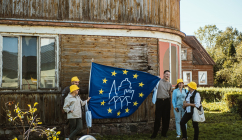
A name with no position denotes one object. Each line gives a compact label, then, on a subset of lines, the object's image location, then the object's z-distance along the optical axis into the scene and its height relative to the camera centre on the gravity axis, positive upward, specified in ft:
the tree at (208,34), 216.29 +31.31
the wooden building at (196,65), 124.72 +4.46
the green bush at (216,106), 61.05 -7.23
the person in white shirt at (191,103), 26.89 -2.71
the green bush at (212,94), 78.48 -5.44
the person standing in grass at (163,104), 30.89 -3.17
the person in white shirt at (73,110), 25.73 -3.09
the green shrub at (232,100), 57.03 -5.27
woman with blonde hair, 31.37 -2.87
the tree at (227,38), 218.28 +28.89
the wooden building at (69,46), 29.84 +3.22
